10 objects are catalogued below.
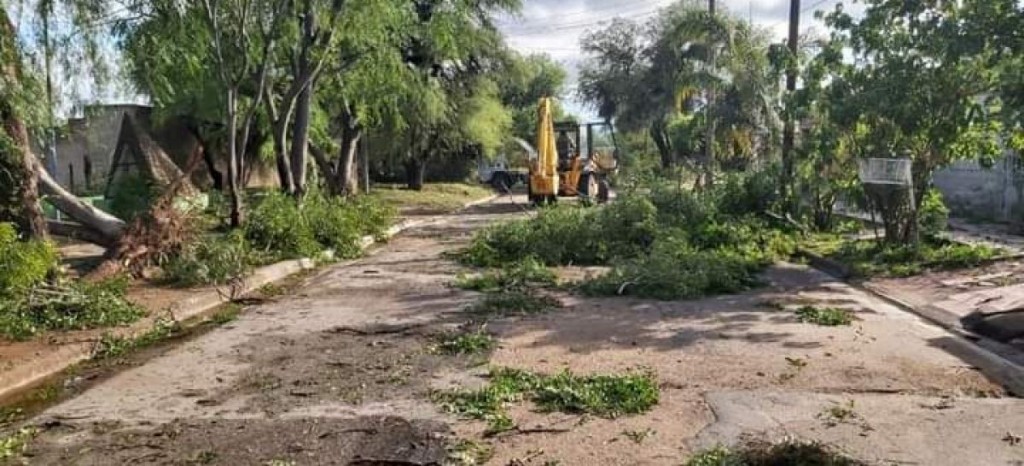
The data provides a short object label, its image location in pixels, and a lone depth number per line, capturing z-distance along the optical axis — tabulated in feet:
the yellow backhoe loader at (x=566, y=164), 89.66
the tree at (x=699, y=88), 80.59
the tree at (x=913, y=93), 39.65
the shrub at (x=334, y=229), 54.19
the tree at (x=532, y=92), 181.88
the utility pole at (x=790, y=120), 53.47
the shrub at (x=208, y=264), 39.06
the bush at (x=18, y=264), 28.27
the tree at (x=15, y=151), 32.17
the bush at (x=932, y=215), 47.75
